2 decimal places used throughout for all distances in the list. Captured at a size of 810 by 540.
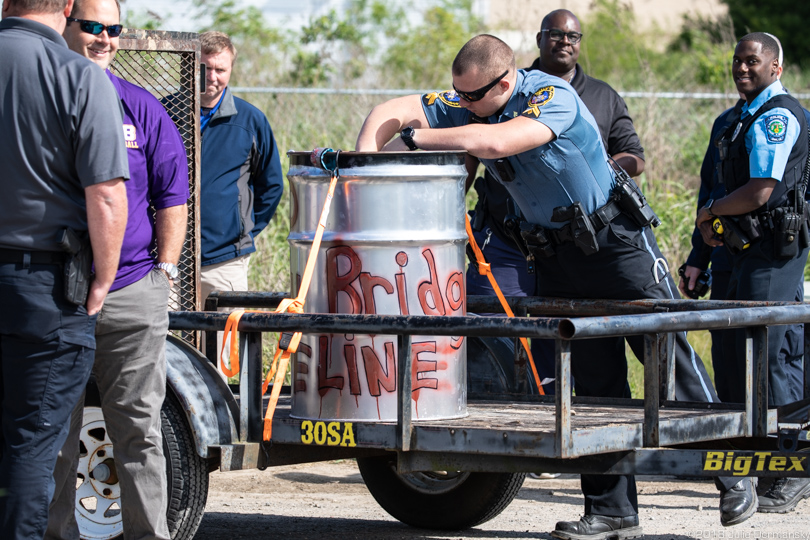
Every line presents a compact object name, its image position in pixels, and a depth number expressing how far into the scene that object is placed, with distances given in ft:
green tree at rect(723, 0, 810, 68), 150.61
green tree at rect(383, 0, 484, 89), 94.89
